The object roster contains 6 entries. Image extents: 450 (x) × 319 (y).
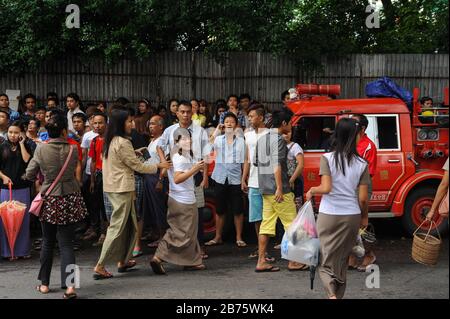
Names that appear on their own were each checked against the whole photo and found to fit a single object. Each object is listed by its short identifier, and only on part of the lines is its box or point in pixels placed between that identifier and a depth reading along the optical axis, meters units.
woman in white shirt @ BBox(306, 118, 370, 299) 5.44
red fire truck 8.55
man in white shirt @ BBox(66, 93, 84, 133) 9.97
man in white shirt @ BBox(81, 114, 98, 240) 8.39
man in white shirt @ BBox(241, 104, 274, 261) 7.41
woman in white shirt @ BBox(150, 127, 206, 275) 7.04
